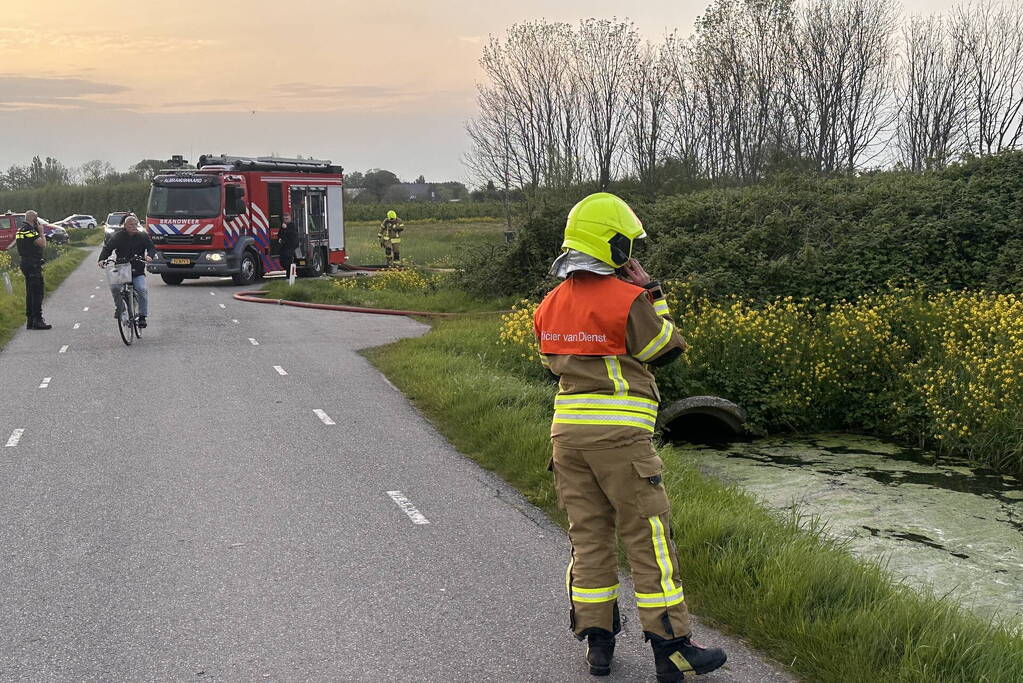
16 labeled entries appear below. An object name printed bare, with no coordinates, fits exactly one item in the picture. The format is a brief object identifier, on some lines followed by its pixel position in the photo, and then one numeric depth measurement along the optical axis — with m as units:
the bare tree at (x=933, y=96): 38.19
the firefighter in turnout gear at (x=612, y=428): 4.42
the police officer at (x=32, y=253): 18.11
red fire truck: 27.97
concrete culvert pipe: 11.60
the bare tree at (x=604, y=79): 43.53
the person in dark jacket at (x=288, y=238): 30.05
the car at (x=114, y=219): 60.88
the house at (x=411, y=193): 108.12
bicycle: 16.48
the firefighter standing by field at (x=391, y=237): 31.61
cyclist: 16.69
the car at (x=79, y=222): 90.06
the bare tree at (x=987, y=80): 37.22
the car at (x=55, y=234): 59.94
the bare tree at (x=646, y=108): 42.62
